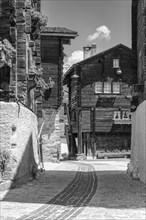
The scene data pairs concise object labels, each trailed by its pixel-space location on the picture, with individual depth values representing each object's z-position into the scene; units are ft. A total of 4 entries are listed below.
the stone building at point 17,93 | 41.37
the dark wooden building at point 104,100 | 120.98
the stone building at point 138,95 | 48.42
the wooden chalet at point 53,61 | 95.14
